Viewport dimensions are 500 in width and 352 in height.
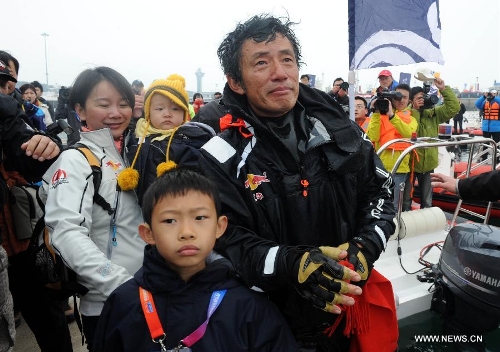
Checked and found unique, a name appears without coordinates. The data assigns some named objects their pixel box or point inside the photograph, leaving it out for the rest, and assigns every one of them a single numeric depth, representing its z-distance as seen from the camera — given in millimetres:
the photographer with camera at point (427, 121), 5605
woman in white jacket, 1491
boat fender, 3542
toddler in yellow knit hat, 1788
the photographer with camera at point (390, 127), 5211
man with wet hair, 1470
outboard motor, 2260
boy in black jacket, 1306
